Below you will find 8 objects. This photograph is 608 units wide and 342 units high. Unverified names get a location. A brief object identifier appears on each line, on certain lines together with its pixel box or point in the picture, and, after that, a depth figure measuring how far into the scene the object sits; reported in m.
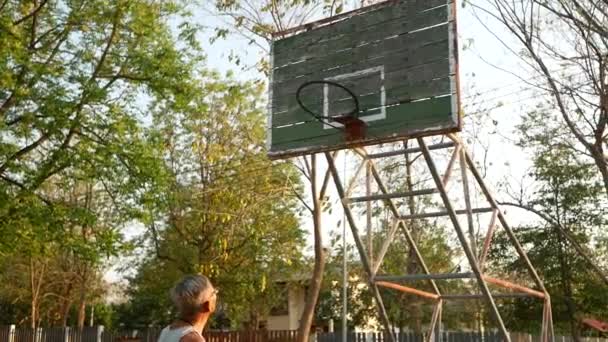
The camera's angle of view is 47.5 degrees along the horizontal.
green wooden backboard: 7.03
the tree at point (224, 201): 15.13
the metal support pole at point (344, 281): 15.26
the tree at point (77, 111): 12.92
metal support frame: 6.80
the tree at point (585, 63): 6.84
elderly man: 3.26
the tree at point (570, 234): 18.34
